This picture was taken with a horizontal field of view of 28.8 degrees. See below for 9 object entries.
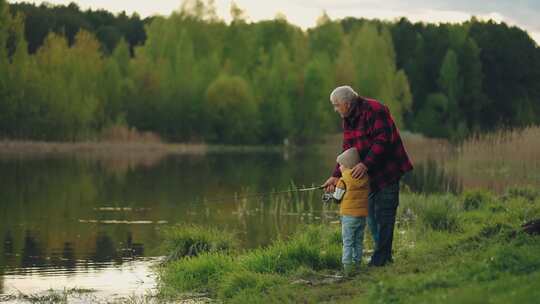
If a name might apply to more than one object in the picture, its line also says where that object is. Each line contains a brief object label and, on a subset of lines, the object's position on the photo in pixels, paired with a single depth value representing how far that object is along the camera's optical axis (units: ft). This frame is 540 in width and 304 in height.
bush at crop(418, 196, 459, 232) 55.83
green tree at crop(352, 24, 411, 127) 300.16
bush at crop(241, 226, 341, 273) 40.60
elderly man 35.83
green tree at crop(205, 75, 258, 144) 245.45
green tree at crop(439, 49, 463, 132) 326.65
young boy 36.06
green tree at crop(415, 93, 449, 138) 315.58
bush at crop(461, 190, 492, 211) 66.70
